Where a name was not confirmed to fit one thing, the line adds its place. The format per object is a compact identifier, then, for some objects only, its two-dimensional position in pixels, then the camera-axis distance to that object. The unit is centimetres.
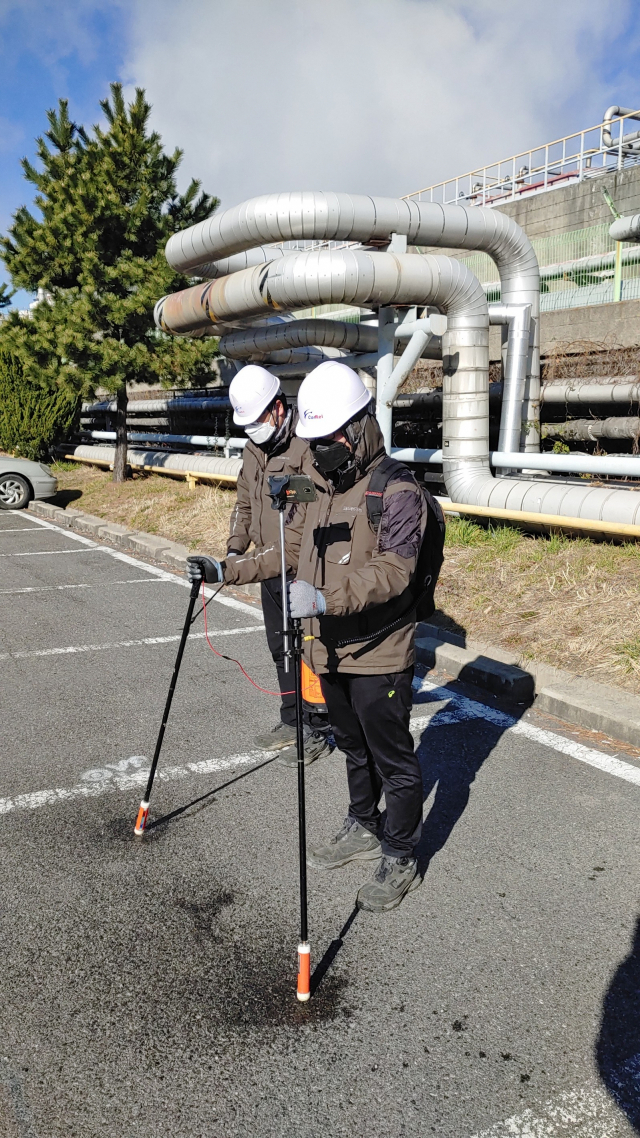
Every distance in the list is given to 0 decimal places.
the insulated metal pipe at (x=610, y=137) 2020
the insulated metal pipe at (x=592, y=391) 948
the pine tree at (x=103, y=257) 1482
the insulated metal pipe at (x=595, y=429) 935
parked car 1526
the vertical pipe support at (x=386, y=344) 1006
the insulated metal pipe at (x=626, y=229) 1330
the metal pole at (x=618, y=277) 1225
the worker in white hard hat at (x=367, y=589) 306
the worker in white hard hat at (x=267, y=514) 458
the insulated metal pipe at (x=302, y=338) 1218
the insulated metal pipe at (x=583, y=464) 739
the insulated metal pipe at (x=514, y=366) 1016
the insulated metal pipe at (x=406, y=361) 938
